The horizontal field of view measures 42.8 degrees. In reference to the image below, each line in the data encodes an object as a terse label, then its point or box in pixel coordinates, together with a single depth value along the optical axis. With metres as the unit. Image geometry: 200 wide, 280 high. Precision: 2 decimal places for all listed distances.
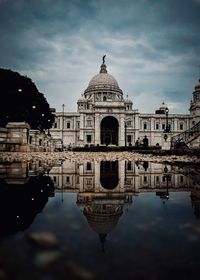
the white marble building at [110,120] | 57.25
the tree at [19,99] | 32.84
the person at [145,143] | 32.76
